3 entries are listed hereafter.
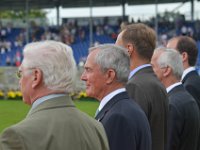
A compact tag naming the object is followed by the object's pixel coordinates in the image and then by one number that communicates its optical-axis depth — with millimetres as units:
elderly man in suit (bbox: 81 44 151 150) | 6102
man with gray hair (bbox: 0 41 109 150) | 4523
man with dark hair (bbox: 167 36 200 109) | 10045
